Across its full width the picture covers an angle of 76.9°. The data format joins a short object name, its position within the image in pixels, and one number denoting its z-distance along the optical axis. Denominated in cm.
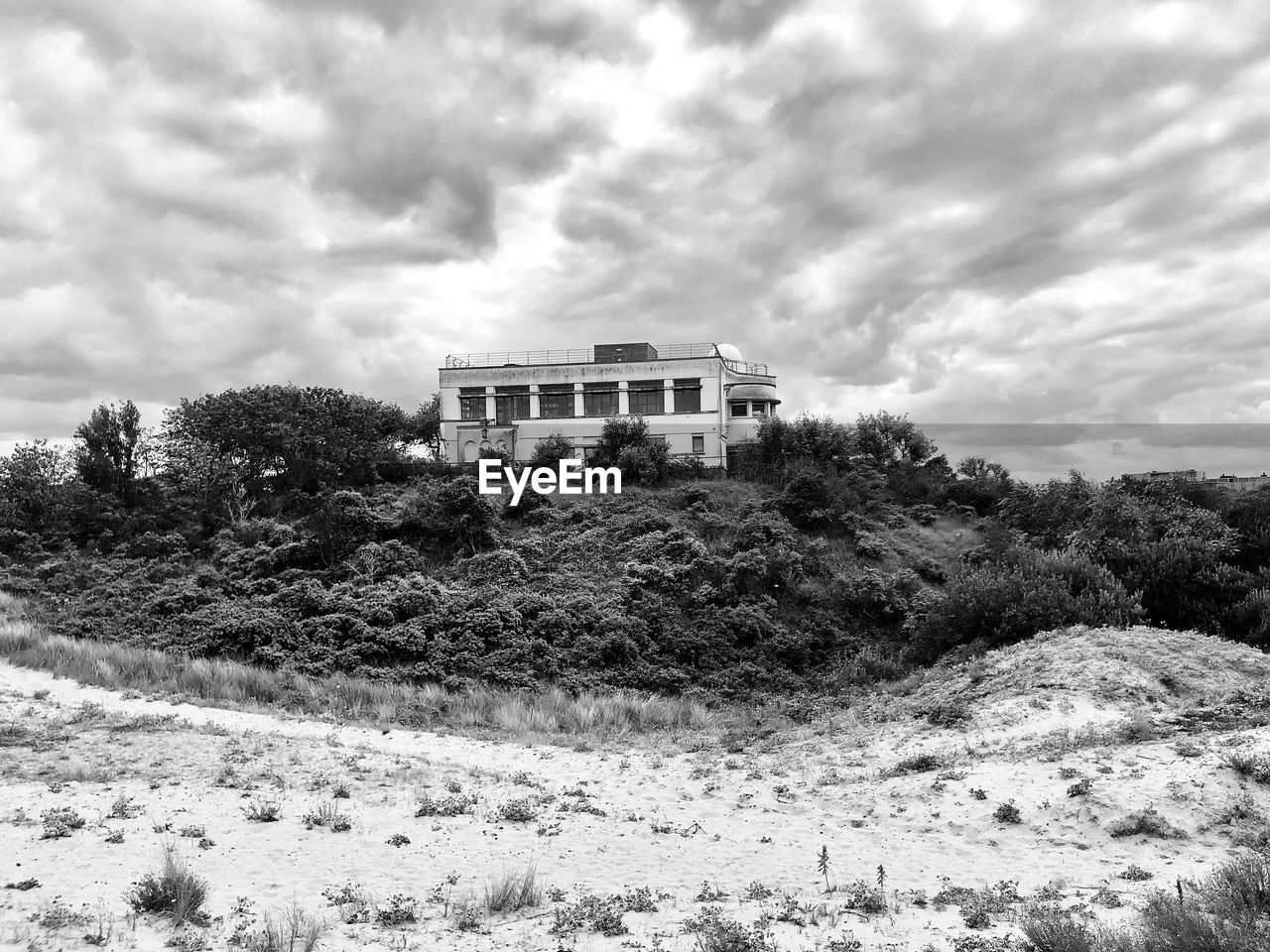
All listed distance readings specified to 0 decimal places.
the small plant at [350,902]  755
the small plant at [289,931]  689
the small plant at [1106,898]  747
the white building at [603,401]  4712
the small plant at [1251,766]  978
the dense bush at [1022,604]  1930
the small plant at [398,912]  751
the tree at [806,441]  4312
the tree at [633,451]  4153
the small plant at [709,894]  805
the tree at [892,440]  4547
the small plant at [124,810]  993
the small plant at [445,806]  1061
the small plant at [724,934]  677
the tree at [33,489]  3666
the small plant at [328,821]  996
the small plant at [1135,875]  812
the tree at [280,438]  3950
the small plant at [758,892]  809
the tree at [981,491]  4094
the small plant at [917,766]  1215
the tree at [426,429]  5266
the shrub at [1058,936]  622
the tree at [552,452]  4312
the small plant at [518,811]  1049
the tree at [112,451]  4025
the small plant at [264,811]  1011
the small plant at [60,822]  917
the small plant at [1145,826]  912
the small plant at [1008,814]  996
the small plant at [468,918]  743
